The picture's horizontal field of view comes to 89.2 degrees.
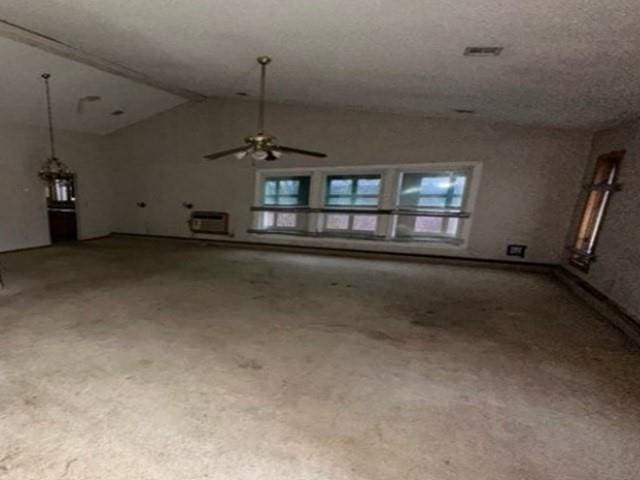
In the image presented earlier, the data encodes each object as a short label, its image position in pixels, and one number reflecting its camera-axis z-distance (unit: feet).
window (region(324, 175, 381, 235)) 18.80
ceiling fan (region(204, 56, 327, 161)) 10.65
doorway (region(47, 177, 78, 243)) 21.60
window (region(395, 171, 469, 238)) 17.29
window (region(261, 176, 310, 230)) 20.21
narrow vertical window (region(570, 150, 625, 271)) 12.60
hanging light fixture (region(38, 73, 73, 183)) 18.15
